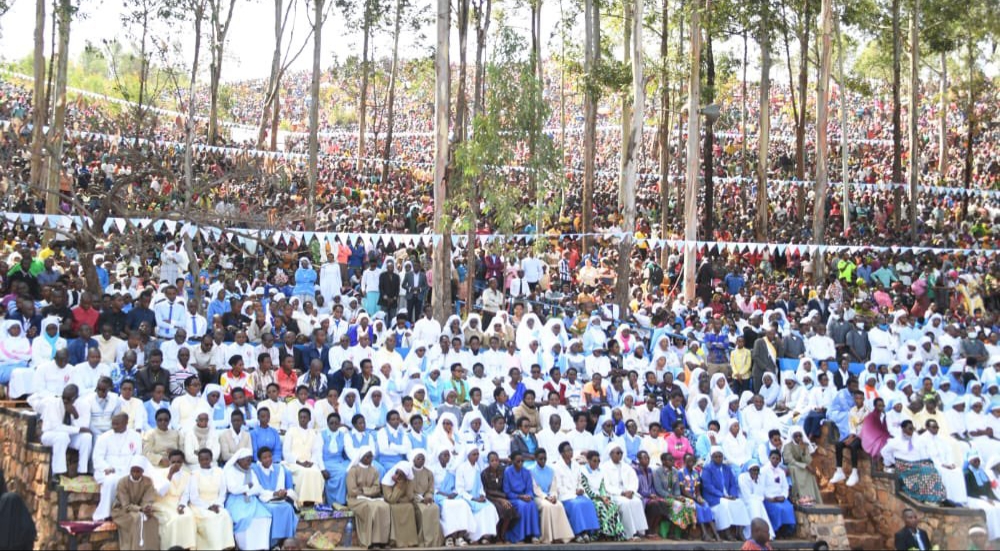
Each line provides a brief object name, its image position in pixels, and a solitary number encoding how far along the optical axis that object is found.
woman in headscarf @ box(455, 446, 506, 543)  13.11
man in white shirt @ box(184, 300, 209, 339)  15.90
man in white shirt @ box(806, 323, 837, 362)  18.39
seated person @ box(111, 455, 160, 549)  11.73
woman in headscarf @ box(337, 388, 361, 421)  14.04
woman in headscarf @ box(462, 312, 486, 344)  16.91
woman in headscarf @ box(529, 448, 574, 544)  13.39
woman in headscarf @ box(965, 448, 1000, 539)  14.57
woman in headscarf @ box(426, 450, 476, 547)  12.99
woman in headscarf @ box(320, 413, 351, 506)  13.04
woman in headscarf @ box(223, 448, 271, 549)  12.26
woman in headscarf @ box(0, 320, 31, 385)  13.83
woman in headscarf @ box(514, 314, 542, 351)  17.20
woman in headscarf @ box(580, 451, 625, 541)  13.64
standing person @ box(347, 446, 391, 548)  12.69
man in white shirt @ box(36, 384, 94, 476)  12.12
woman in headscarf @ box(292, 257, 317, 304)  19.31
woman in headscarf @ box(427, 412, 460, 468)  13.69
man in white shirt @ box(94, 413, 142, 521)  12.09
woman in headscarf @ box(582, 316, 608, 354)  17.70
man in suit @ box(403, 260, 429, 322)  19.94
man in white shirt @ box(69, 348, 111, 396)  13.29
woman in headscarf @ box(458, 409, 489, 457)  14.08
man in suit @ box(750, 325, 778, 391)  17.27
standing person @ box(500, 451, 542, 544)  13.30
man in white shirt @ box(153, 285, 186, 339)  15.73
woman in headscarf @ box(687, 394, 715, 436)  15.29
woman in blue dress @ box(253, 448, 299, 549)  12.41
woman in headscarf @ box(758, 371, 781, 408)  16.56
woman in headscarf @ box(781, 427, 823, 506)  14.59
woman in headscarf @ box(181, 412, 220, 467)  12.59
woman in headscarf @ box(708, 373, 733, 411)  15.98
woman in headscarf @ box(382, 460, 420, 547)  12.77
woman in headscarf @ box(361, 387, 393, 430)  14.26
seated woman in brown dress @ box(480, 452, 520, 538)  13.23
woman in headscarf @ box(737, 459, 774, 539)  14.19
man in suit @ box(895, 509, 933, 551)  12.16
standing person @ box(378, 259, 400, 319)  19.58
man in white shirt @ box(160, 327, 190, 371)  14.57
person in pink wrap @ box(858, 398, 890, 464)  15.14
